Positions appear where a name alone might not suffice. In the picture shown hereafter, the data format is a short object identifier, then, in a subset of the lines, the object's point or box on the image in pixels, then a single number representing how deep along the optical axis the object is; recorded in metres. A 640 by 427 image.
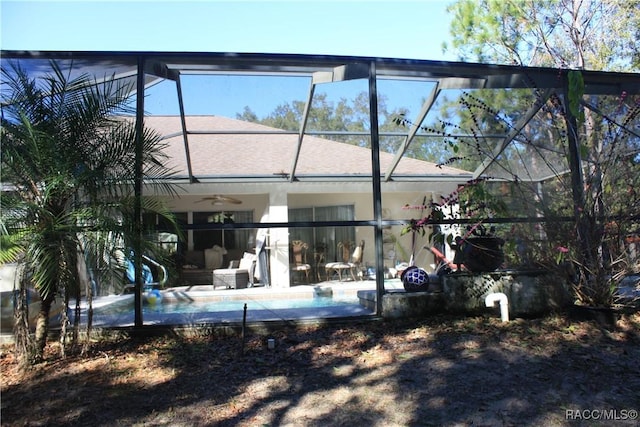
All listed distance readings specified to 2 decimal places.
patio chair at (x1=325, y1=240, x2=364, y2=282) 11.59
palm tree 4.00
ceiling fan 11.66
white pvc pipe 5.46
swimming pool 6.61
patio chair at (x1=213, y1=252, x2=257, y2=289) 10.33
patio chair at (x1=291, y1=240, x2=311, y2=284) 11.42
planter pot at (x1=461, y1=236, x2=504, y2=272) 6.05
